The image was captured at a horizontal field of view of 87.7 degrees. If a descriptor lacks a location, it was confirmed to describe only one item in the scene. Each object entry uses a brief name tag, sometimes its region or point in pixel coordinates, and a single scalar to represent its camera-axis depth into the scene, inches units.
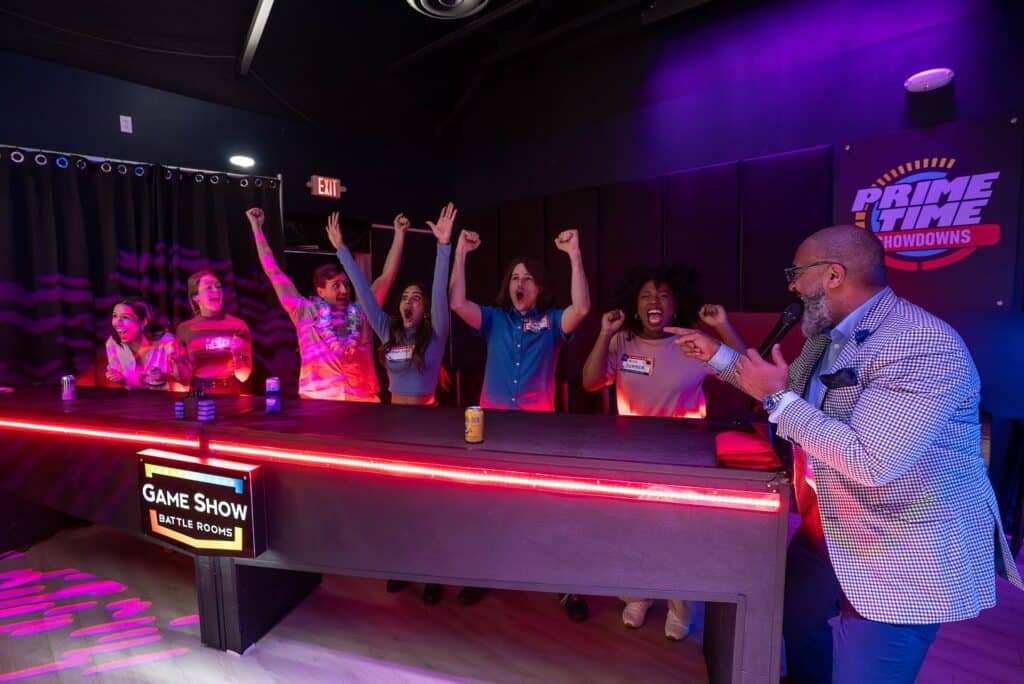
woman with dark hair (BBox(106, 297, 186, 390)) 121.6
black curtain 133.5
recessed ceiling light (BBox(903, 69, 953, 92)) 127.6
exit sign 186.2
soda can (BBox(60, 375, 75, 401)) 106.3
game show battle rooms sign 76.9
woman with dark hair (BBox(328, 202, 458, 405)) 109.9
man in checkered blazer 46.5
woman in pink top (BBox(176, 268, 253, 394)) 125.0
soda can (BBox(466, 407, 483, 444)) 70.2
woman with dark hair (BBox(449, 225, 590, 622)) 104.0
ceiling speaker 116.0
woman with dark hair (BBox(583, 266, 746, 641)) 92.0
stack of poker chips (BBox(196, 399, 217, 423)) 84.6
